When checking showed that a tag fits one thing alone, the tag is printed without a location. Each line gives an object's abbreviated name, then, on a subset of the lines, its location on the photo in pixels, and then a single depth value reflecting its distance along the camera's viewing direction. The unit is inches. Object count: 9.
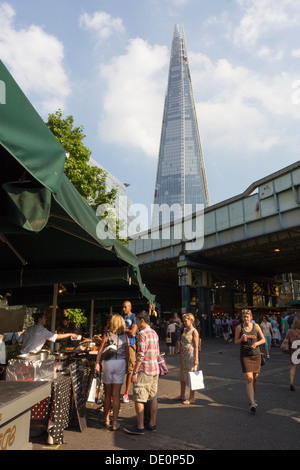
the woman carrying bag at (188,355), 244.2
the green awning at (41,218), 79.8
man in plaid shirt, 177.0
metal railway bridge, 894.4
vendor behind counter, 187.8
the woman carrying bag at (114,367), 185.9
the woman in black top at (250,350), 223.3
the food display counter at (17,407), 104.3
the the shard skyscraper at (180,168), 7155.5
